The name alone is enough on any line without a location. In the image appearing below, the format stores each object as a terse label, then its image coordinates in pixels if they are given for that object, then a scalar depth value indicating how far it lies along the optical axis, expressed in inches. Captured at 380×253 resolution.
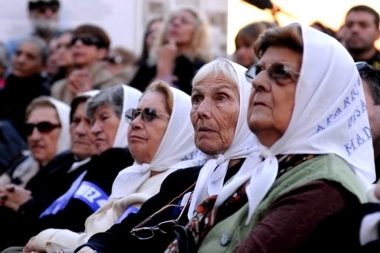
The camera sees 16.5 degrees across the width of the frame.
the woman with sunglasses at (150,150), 314.0
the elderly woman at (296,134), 202.7
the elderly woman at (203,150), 256.2
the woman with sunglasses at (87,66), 487.0
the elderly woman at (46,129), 449.8
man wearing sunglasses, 591.1
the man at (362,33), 395.8
